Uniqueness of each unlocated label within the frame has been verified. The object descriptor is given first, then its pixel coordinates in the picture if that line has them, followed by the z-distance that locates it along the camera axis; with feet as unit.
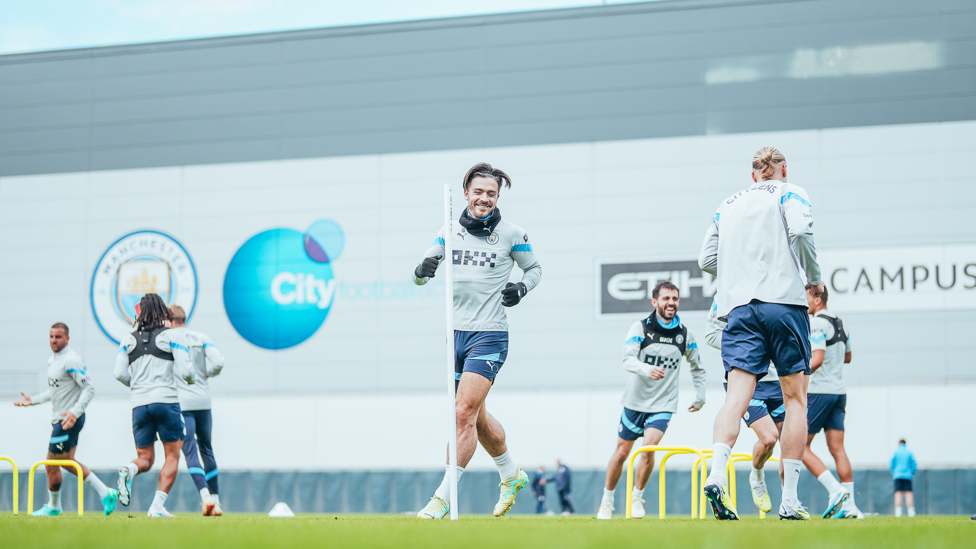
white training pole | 36.37
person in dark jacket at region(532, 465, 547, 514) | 118.52
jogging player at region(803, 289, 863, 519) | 56.90
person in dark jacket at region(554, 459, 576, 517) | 115.96
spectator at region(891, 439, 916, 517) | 107.04
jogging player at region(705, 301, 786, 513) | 48.85
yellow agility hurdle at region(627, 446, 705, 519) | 50.45
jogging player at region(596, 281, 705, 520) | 58.03
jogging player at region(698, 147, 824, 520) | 35.35
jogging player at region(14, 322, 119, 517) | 68.08
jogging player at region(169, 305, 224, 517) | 64.80
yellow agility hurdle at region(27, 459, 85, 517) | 57.21
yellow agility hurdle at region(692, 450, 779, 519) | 54.60
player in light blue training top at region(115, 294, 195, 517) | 60.29
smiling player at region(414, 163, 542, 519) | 40.96
